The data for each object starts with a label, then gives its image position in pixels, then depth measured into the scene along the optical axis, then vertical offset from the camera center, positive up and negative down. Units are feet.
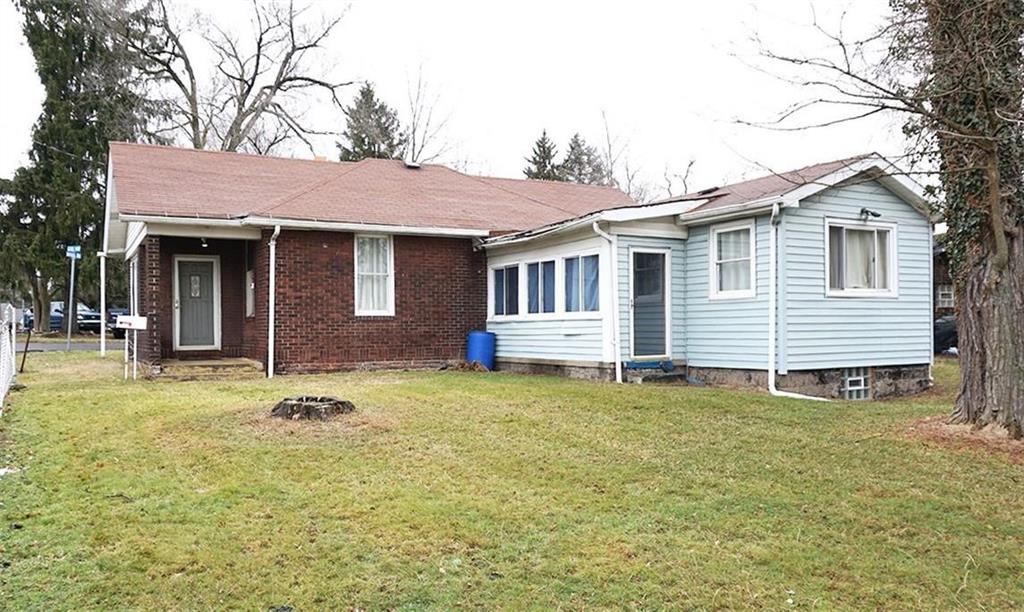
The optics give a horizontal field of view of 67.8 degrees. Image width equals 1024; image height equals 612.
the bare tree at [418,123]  121.70 +30.33
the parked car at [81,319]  108.47 -1.00
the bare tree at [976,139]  21.59 +5.16
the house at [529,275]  38.81 +2.01
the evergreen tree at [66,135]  98.17 +23.62
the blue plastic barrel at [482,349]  50.52 -2.62
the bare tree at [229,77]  108.27 +34.51
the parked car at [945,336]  70.67 -2.76
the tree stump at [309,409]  25.66 -3.37
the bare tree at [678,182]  129.94 +21.93
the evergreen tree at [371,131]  115.45 +28.29
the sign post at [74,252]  66.65 +5.33
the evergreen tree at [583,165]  138.51 +27.22
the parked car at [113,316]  97.40 -0.56
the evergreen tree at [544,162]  139.64 +27.24
